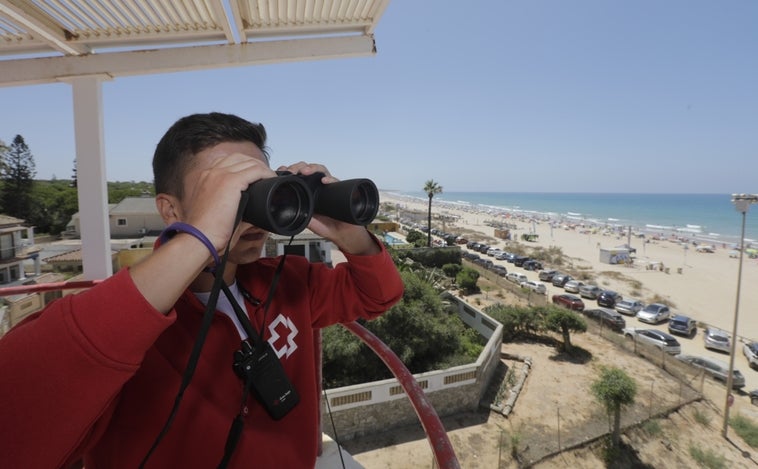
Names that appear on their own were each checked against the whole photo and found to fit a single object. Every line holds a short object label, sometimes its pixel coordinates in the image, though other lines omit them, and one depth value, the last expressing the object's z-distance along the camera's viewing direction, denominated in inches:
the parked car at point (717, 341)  545.0
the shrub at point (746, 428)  352.3
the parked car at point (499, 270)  891.4
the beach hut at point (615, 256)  1166.3
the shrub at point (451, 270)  807.1
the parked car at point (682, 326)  601.6
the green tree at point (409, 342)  330.0
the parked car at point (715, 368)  448.1
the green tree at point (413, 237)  1181.3
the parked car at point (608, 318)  603.5
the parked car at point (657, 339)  520.4
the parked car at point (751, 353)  505.0
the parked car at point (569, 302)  671.1
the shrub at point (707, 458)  314.8
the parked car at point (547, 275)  892.5
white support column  88.4
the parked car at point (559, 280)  855.1
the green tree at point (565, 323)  479.8
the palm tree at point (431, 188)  1069.6
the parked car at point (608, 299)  733.3
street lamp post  354.3
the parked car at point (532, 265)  1013.8
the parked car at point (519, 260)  1062.8
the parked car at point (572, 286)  812.6
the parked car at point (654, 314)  648.4
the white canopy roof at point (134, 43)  78.3
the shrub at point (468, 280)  721.0
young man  20.0
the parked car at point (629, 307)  693.9
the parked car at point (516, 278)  843.1
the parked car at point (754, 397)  413.4
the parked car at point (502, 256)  1117.7
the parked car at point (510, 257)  1095.6
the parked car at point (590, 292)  780.0
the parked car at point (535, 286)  757.3
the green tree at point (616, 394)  314.0
